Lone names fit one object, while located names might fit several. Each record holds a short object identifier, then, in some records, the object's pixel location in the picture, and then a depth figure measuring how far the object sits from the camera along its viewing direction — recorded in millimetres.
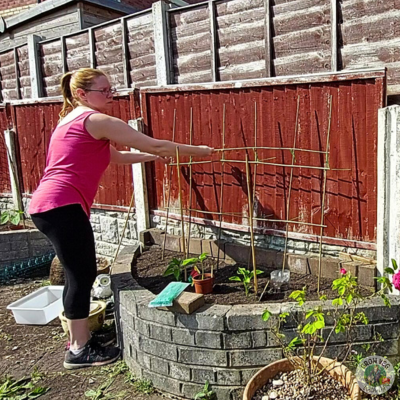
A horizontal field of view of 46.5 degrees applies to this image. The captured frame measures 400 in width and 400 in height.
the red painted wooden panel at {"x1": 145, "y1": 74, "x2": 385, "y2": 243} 3537
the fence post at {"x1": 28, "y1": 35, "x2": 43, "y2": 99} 7348
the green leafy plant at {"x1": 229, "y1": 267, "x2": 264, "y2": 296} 3627
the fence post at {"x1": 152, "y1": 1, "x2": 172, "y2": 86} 5316
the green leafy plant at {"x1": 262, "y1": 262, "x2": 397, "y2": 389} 2777
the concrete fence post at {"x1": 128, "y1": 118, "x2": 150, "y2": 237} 5160
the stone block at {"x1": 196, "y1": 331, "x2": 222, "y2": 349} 3008
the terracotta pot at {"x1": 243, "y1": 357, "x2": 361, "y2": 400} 2668
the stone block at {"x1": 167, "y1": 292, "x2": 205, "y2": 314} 3045
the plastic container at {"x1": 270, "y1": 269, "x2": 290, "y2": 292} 3691
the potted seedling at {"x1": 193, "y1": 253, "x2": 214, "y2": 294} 3686
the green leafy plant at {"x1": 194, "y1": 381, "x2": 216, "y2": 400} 3047
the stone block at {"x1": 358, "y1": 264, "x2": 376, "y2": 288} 3473
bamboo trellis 3670
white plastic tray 4527
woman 3094
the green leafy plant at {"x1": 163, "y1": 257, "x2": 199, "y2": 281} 3975
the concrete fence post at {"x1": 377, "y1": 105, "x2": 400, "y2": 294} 3162
